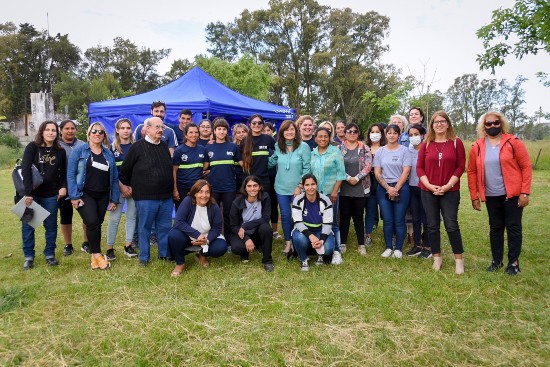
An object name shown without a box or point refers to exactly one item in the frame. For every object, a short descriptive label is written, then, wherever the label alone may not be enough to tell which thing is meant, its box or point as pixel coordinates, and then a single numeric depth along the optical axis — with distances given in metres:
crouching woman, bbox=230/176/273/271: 4.34
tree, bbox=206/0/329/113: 30.84
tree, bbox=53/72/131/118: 35.94
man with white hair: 4.23
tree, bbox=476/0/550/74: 4.70
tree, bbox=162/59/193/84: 40.44
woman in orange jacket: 3.73
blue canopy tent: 7.32
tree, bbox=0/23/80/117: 39.84
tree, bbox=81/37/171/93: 46.31
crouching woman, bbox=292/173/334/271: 4.30
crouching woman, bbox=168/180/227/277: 4.10
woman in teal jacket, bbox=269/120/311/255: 4.64
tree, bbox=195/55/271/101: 24.72
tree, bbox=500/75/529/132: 44.19
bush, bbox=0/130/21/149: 23.81
